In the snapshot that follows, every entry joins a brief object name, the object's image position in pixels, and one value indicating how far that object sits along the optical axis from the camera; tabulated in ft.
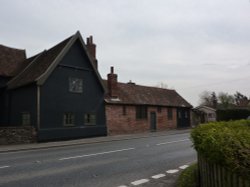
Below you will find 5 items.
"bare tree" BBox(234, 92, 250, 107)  181.34
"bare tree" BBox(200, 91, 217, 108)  212.25
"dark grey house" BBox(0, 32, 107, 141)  54.00
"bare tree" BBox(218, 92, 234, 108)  195.25
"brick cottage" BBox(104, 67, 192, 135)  70.25
